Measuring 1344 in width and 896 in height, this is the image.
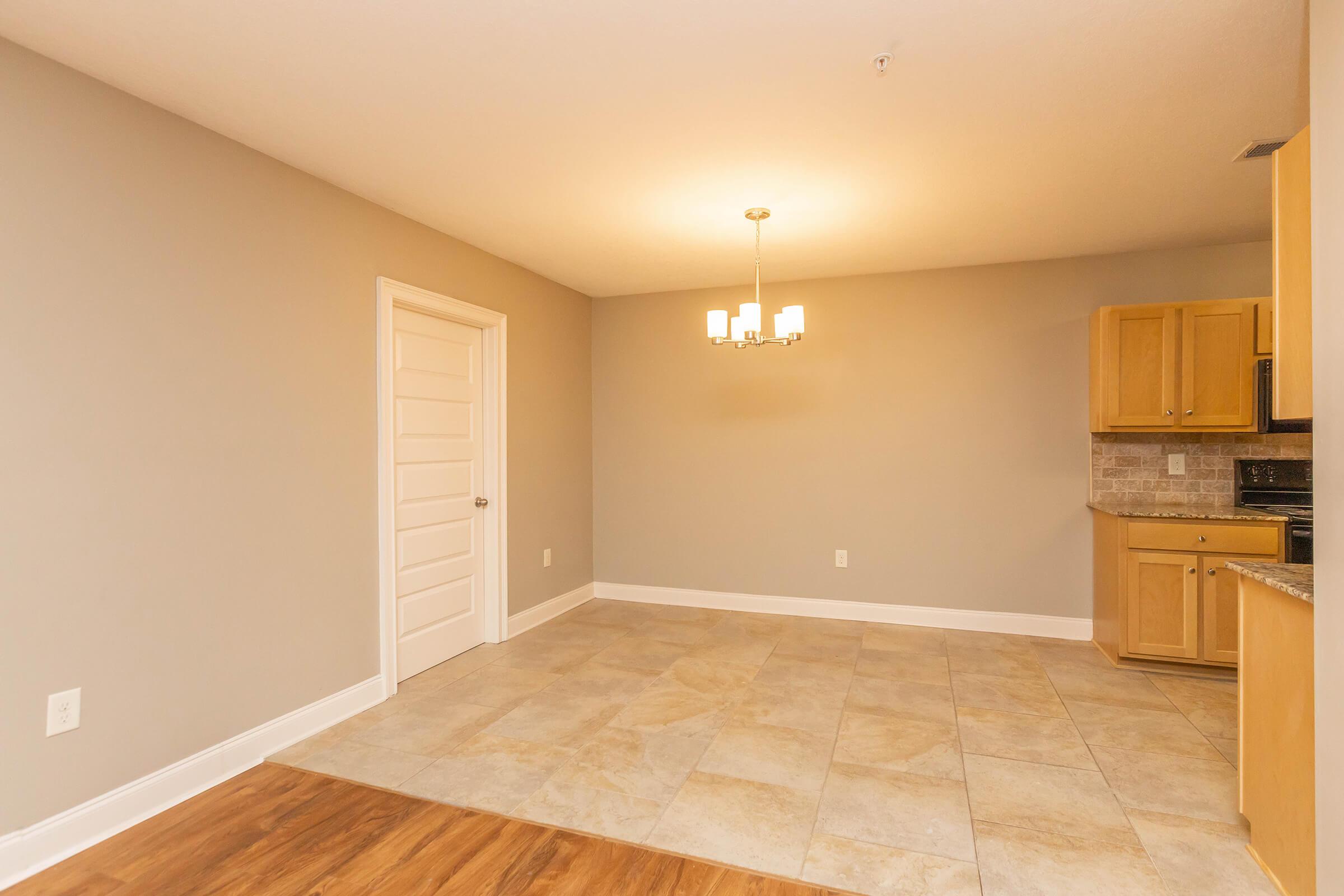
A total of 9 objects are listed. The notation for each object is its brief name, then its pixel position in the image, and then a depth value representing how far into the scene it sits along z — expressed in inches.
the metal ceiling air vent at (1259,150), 106.5
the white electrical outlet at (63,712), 82.1
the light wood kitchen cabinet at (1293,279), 71.0
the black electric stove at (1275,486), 154.0
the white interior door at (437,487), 142.3
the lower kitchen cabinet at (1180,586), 139.3
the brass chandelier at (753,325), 133.0
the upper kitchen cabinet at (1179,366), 148.3
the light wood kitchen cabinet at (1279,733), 69.7
